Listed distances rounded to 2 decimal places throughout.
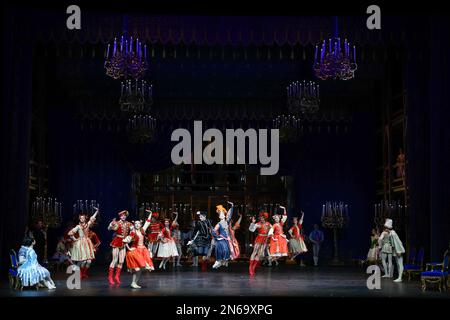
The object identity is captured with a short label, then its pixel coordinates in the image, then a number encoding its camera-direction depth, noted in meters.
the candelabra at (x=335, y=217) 17.72
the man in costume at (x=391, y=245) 12.81
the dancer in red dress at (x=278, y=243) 15.29
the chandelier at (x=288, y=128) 17.33
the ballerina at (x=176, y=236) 16.70
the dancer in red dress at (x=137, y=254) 11.04
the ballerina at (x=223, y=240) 14.58
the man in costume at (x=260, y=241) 14.43
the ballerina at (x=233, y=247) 14.78
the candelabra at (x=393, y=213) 15.02
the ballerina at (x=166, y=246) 15.48
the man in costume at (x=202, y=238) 15.69
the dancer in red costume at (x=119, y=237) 11.66
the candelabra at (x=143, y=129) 16.09
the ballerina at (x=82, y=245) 12.67
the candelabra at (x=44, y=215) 15.14
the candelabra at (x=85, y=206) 18.25
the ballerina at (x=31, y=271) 10.70
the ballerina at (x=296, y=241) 17.25
